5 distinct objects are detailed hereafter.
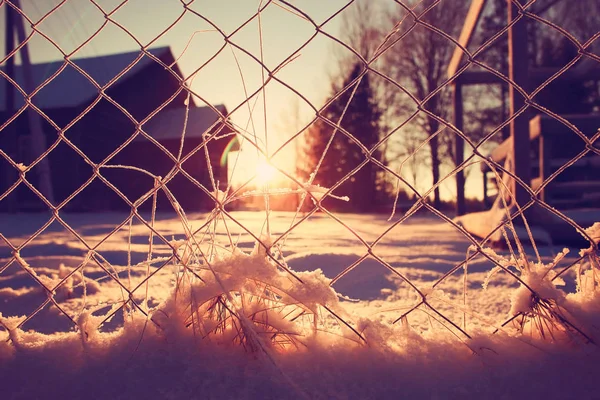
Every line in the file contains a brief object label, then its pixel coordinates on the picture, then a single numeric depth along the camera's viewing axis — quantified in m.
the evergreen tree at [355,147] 20.06
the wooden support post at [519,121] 3.33
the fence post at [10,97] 10.73
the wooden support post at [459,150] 5.86
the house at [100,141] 12.44
